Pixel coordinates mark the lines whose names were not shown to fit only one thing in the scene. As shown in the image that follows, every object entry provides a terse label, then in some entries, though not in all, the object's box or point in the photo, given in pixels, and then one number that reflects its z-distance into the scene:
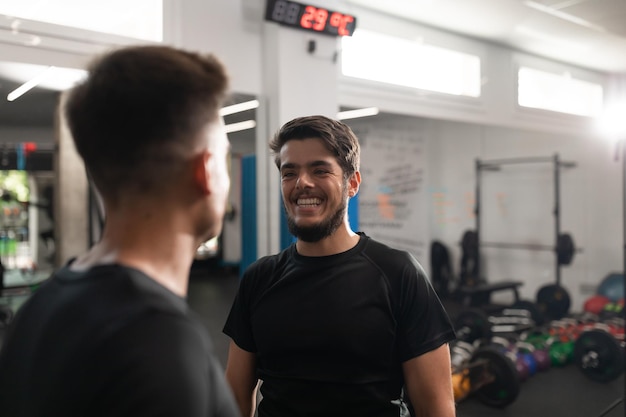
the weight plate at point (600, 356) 3.12
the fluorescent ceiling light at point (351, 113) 3.73
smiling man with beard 1.08
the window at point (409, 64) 3.09
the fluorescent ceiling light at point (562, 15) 3.11
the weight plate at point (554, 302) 4.35
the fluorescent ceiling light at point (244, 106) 2.53
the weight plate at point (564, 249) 4.51
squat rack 4.54
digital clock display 2.54
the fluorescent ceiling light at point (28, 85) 1.95
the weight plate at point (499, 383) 2.66
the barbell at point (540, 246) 4.52
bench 4.13
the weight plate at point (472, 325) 3.45
